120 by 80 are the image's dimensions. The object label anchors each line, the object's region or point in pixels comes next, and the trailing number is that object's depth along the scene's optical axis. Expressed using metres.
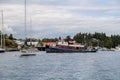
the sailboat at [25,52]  126.09
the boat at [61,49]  189.71
